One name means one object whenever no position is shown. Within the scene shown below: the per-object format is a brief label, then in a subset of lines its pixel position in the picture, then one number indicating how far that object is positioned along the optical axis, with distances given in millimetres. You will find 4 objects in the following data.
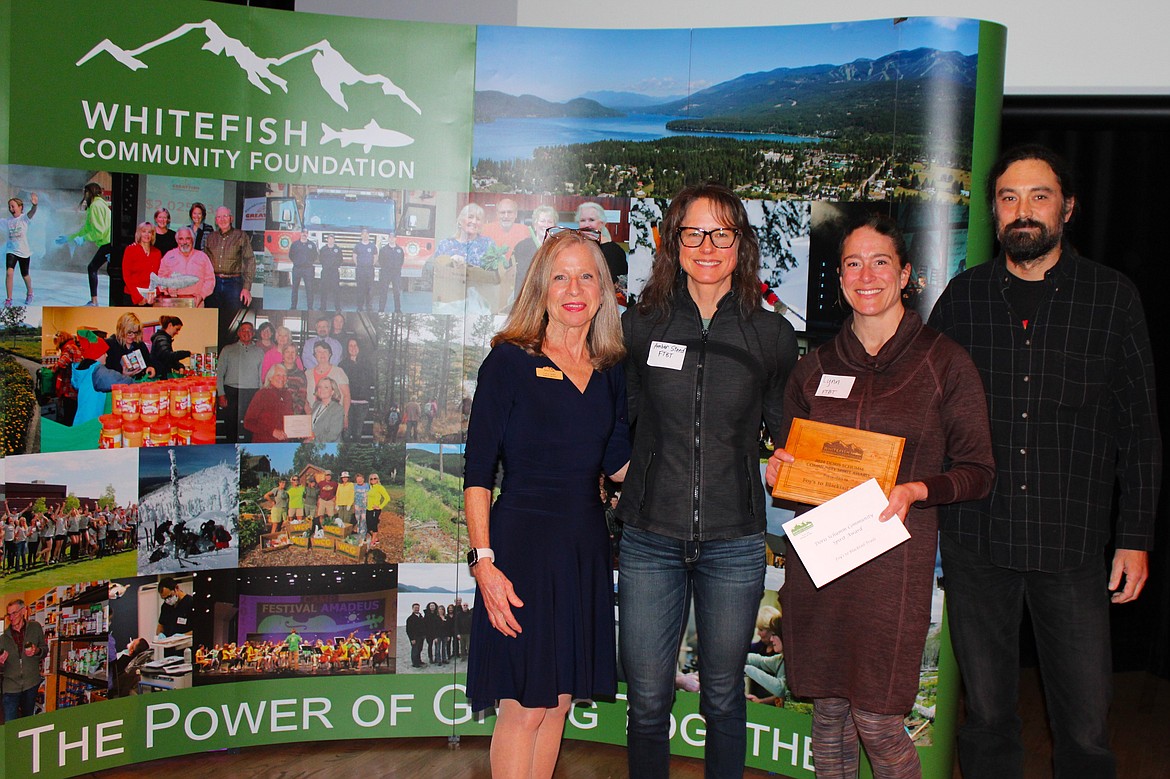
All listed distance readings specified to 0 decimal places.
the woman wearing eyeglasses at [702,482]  2473
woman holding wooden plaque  2348
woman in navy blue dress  2426
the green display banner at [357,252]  3133
